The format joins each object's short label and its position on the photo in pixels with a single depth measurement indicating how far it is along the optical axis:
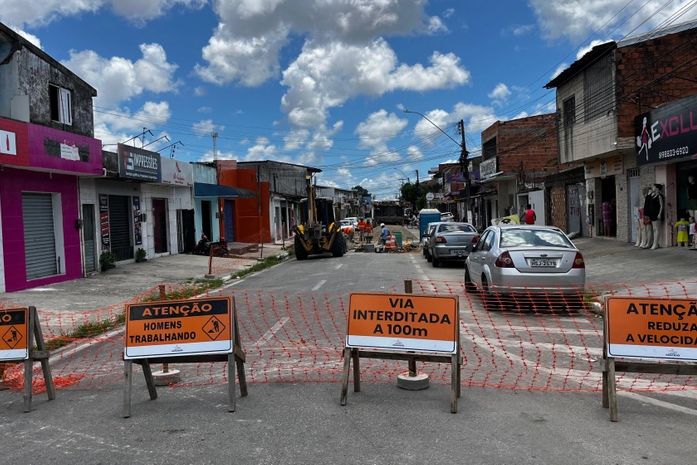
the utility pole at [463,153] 37.03
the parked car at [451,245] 19.42
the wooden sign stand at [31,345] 5.81
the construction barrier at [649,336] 5.11
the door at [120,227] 20.45
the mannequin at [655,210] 17.45
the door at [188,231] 26.80
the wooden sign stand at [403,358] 5.19
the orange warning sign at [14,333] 5.84
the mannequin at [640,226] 18.40
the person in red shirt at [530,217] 23.58
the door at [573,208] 26.77
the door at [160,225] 24.19
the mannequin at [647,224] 17.64
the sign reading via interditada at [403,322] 5.48
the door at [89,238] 18.22
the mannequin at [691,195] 16.53
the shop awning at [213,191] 27.05
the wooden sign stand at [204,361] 5.27
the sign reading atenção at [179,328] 5.56
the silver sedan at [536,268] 10.18
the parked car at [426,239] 23.16
